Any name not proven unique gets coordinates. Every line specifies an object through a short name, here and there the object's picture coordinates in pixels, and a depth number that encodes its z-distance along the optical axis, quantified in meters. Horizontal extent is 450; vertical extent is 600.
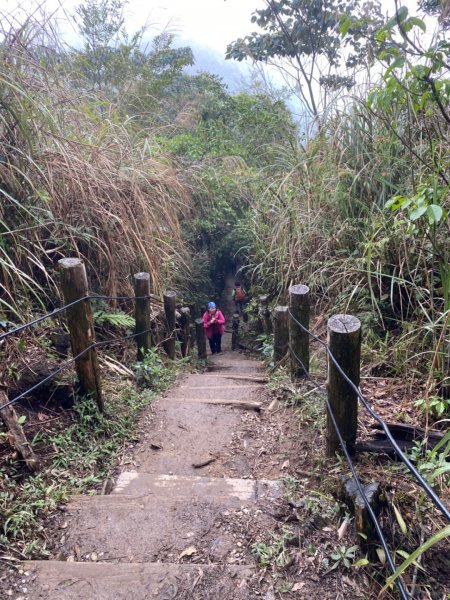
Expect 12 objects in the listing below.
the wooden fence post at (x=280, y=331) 4.41
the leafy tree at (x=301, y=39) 6.49
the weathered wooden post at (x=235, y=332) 8.48
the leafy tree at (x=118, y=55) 7.58
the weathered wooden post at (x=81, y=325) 2.63
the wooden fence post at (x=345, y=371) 2.07
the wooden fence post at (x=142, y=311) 3.99
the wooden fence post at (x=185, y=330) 6.37
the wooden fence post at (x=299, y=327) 3.43
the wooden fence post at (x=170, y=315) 5.09
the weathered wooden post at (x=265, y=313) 6.04
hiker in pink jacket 7.54
